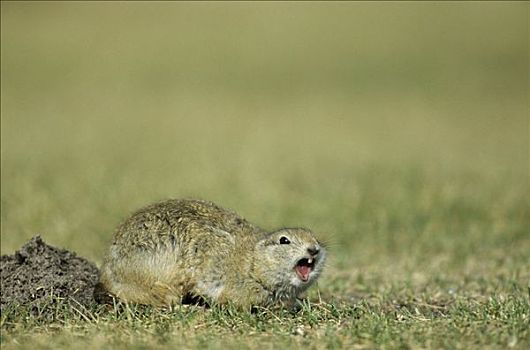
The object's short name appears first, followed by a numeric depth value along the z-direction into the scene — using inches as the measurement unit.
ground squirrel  496.1
